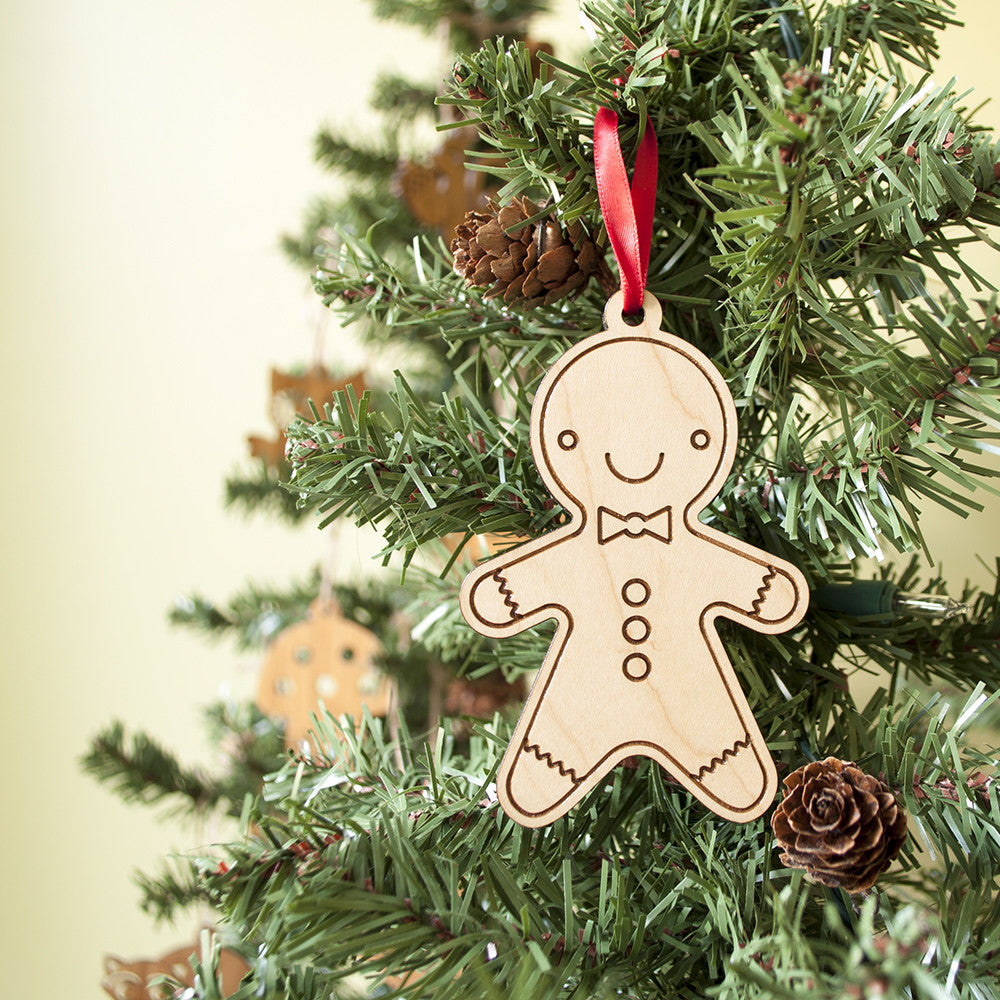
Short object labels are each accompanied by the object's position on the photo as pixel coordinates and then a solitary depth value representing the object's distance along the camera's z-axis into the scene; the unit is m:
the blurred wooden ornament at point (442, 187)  0.72
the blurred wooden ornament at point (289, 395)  0.76
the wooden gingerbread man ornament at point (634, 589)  0.30
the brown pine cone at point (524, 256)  0.34
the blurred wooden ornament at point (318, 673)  0.68
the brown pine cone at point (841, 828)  0.26
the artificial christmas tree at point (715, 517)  0.26
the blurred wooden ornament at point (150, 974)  0.41
